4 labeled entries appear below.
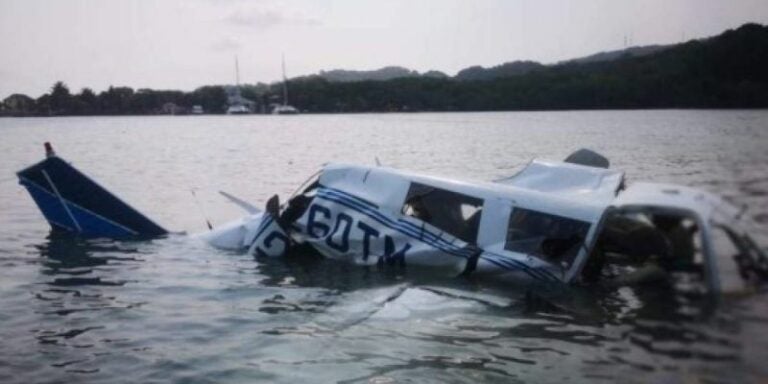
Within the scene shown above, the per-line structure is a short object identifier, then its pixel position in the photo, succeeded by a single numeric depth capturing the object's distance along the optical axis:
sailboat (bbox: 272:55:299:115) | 161.99
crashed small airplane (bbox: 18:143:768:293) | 10.62
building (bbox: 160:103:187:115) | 178.61
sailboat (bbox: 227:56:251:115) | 177.75
